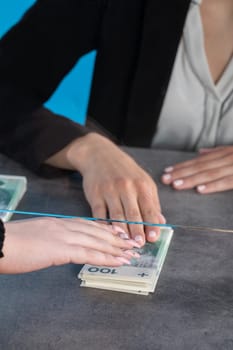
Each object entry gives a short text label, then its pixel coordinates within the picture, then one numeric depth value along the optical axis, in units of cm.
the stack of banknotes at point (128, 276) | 111
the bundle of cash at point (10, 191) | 125
